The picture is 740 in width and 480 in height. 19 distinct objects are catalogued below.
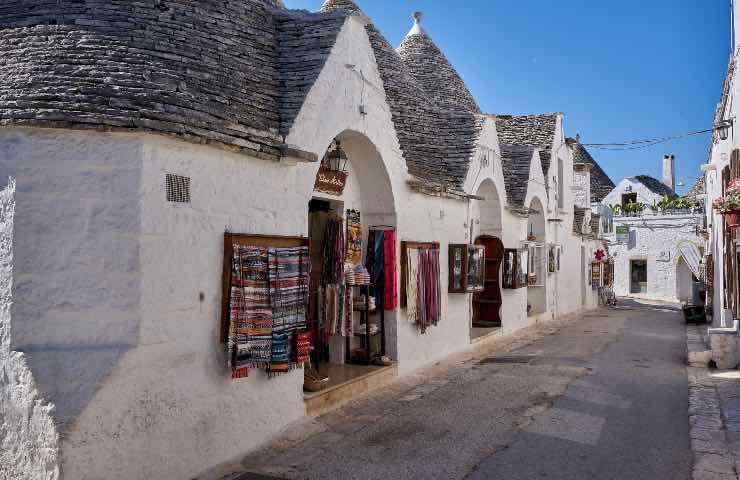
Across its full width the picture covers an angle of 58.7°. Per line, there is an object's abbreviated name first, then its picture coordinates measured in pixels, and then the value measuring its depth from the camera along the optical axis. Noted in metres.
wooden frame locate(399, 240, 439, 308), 9.98
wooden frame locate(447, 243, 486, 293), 11.93
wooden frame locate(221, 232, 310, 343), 5.99
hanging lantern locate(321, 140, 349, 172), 8.91
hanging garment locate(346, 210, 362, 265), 9.31
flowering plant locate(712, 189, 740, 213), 9.09
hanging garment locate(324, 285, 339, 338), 8.62
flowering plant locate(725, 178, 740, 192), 9.21
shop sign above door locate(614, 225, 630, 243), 34.50
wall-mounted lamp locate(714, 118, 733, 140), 11.84
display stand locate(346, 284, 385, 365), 9.32
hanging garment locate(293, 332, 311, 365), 6.75
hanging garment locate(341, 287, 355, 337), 8.84
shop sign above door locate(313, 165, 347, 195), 8.59
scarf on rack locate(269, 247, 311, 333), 6.46
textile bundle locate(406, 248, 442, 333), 10.21
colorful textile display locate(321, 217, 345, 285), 8.82
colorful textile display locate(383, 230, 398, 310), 9.70
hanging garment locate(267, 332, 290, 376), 6.46
